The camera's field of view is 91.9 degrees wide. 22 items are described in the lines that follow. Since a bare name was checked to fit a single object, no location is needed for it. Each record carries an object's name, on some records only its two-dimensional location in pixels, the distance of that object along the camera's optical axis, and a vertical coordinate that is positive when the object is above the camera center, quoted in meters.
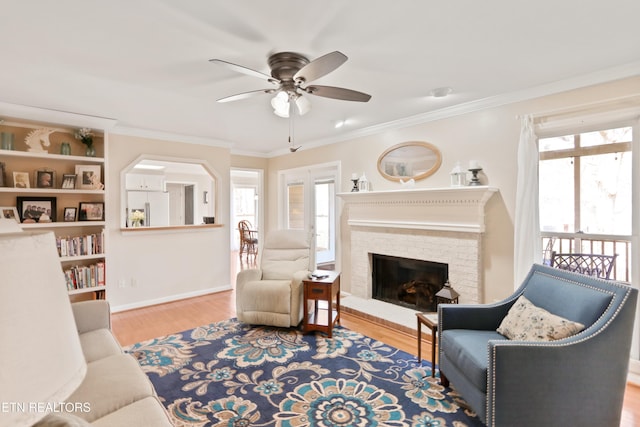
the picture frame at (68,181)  3.61 +0.31
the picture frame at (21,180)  3.32 +0.30
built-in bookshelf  3.36 +0.17
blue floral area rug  2.01 -1.34
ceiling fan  2.01 +0.86
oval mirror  3.60 +0.59
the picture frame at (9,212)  3.15 -0.05
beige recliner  3.26 -0.91
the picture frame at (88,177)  3.71 +0.37
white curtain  2.80 +0.03
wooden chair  7.56 -0.77
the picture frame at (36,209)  3.40 -0.02
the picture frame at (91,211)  3.75 -0.04
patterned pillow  1.77 -0.70
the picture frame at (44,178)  3.46 +0.33
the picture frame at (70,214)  3.66 -0.08
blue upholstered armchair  1.64 -0.89
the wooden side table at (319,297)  3.17 -0.91
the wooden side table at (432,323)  2.34 -0.88
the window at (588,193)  2.57 +0.15
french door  4.96 +0.08
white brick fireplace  3.20 -0.25
